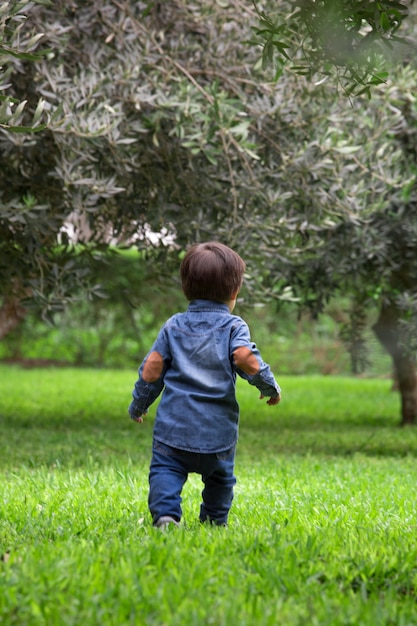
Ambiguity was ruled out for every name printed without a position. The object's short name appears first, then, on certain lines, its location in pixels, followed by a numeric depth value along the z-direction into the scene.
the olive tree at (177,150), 13.00
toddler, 7.41
